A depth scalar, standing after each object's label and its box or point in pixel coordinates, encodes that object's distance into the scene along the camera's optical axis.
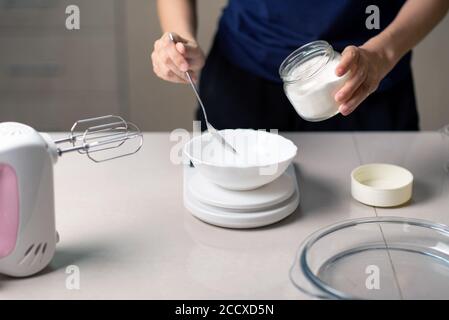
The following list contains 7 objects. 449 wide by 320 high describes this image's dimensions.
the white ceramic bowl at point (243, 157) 1.00
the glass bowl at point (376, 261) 0.87
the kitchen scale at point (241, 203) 1.00
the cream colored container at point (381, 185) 1.06
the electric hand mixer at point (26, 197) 0.83
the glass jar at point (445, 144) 1.21
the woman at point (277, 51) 1.40
